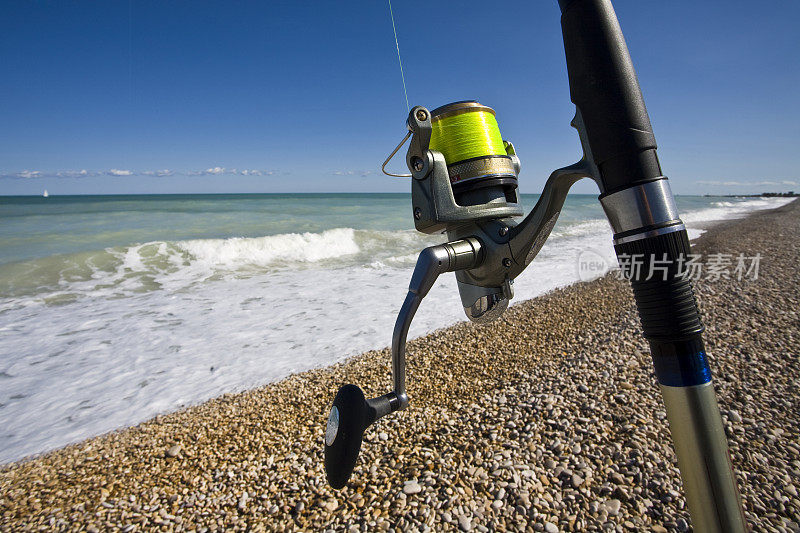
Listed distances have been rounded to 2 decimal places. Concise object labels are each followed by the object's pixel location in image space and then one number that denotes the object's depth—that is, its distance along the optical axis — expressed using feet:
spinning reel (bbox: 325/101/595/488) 1.04
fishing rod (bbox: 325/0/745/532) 0.63
